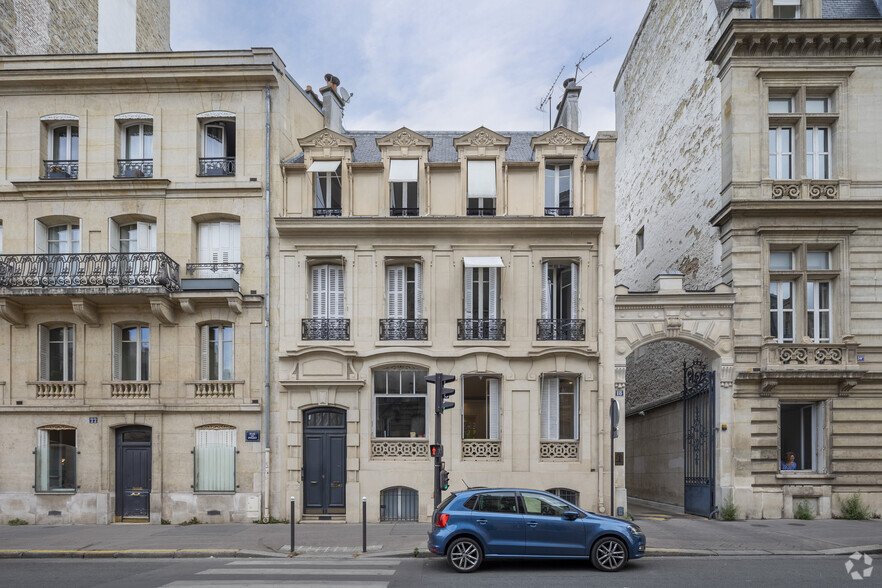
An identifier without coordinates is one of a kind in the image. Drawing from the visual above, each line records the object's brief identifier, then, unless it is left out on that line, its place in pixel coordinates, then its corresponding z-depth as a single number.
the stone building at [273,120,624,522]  17.38
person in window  17.58
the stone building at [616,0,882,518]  17.31
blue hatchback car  11.45
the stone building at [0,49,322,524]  17.44
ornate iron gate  17.72
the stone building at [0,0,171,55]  21.33
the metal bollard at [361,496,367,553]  13.21
